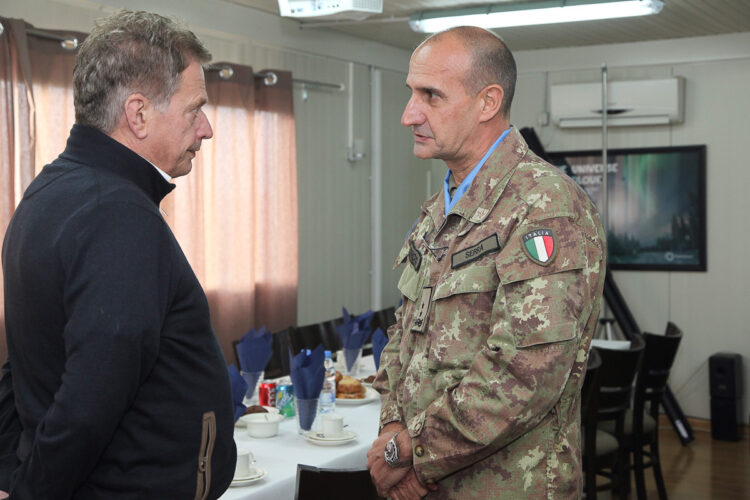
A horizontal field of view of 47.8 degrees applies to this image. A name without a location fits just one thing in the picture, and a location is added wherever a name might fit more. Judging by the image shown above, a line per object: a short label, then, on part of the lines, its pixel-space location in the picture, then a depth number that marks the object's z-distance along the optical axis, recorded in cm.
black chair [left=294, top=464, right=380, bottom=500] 183
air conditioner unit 657
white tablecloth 222
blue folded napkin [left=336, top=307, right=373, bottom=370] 384
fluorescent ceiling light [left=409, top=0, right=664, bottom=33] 498
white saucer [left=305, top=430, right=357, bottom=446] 265
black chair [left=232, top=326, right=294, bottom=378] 394
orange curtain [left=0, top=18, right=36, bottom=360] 412
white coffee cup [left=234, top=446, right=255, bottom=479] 222
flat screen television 666
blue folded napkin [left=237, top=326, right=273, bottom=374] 318
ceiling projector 400
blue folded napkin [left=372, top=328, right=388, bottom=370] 375
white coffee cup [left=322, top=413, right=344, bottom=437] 270
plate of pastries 327
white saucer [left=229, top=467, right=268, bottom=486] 219
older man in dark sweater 126
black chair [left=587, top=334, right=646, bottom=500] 383
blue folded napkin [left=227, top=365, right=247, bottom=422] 261
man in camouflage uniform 165
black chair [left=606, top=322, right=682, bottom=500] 430
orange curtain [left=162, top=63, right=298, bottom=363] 529
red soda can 312
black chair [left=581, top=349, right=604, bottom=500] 354
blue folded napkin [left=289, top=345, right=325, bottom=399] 273
